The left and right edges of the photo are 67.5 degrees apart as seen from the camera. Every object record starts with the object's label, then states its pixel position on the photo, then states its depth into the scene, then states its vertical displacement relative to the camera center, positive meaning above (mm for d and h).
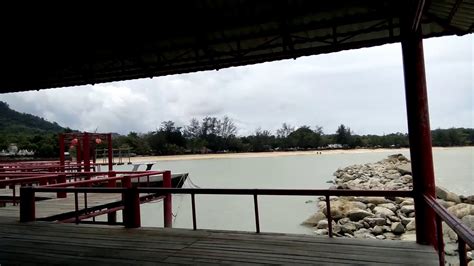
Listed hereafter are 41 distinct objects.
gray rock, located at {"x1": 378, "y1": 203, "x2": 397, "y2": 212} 13681 -2530
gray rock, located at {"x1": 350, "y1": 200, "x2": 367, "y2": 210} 14160 -2466
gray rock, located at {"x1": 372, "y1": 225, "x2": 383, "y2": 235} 11246 -2790
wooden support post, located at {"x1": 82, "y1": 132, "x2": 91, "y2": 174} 12841 +309
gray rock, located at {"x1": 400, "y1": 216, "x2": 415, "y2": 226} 11827 -2676
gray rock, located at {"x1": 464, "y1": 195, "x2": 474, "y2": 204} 14531 -2562
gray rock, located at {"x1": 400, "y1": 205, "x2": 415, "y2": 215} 13211 -2553
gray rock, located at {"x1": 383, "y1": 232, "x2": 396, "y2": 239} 10859 -2883
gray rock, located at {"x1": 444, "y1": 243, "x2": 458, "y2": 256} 8727 -2776
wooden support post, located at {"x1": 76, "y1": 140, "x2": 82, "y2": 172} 14547 +329
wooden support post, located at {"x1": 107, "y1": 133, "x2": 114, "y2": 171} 13312 +386
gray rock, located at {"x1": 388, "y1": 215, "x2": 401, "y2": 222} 12308 -2682
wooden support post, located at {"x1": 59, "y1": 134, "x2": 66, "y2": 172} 12836 +393
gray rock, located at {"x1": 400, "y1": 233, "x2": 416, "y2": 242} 10148 -2782
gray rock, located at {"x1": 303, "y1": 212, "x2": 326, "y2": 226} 13555 -2834
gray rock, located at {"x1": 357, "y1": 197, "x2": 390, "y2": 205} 15117 -2475
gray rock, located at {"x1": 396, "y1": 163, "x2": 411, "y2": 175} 25583 -2163
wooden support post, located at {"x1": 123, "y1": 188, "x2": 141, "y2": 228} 5742 -846
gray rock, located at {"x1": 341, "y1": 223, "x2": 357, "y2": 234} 11308 -2709
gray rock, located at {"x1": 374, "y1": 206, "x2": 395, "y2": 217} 12814 -2550
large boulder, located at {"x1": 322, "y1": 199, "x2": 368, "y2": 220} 13227 -2476
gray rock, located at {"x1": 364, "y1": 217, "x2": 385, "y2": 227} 11945 -2664
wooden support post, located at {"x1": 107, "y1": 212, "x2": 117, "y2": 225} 9633 -1673
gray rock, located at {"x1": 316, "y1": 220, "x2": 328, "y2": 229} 12438 -2789
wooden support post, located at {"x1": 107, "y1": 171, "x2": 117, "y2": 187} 9828 -704
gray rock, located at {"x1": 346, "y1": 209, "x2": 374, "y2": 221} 12655 -2545
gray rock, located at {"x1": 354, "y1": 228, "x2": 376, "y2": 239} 10891 -2806
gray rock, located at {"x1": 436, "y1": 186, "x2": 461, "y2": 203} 14445 -2343
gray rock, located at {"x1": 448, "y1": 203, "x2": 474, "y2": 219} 11422 -2369
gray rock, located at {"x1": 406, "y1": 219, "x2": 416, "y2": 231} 11094 -2688
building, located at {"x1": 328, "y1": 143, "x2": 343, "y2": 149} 96650 -265
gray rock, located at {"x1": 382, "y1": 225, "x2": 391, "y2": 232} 11539 -2816
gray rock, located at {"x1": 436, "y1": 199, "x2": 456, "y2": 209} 13352 -2475
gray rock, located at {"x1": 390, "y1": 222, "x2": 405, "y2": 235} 11203 -2772
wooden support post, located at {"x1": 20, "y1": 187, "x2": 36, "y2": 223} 6461 -861
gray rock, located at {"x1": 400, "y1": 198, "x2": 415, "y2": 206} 14336 -2491
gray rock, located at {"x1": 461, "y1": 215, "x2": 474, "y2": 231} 10192 -2393
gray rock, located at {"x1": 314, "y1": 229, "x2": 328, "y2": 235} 11626 -2853
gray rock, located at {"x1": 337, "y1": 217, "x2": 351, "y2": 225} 12336 -2669
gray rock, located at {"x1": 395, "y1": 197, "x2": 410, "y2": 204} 15207 -2538
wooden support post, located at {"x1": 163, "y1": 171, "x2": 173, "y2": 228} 9259 -1271
